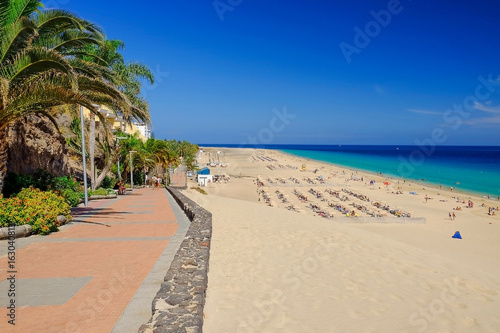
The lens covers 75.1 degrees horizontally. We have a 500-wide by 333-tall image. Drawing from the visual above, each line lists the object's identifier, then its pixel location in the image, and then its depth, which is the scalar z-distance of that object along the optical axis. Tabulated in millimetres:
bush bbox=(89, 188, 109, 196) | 19050
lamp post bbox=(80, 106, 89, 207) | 14423
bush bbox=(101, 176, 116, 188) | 24359
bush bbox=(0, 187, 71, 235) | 8534
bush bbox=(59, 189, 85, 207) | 14086
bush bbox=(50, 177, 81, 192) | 14792
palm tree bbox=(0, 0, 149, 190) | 8266
